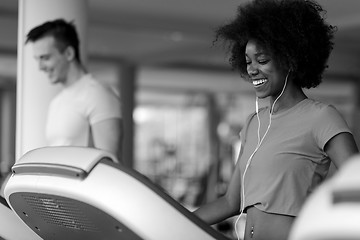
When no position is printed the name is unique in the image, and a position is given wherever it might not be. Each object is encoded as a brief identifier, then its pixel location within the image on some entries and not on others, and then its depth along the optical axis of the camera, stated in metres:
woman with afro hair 2.72
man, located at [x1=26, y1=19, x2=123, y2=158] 3.75
